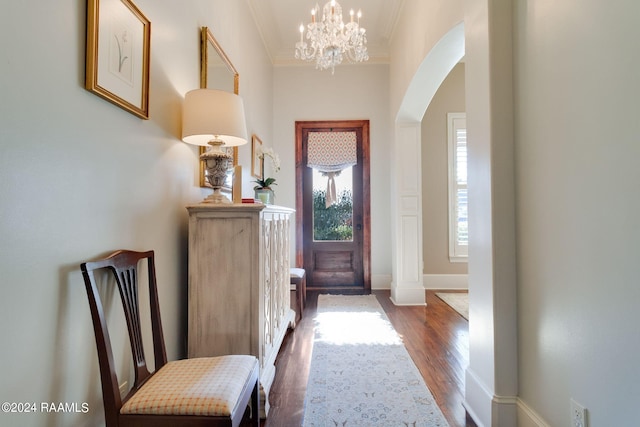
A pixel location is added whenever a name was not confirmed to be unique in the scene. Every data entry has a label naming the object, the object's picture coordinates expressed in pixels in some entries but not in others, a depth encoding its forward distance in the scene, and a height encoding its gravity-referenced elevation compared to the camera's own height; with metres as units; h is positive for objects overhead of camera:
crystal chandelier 2.88 +1.75
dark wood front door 4.77 +0.04
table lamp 1.67 +0.51
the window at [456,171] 4.75 +0.74
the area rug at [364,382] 1.67 -1.04
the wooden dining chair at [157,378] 1.03 -0.59
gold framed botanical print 1.09 +0.65
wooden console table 1.67 -0.32
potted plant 2.61 +0.28
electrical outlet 1.11 -0.70
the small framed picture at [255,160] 3.42 +0.68
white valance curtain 4.75 +1.00
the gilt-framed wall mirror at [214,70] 2.10 +1.11
